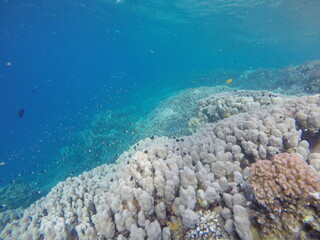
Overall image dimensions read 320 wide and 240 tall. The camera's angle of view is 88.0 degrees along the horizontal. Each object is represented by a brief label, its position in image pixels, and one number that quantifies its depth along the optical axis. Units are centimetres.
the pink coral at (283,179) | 213
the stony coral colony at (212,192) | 222
